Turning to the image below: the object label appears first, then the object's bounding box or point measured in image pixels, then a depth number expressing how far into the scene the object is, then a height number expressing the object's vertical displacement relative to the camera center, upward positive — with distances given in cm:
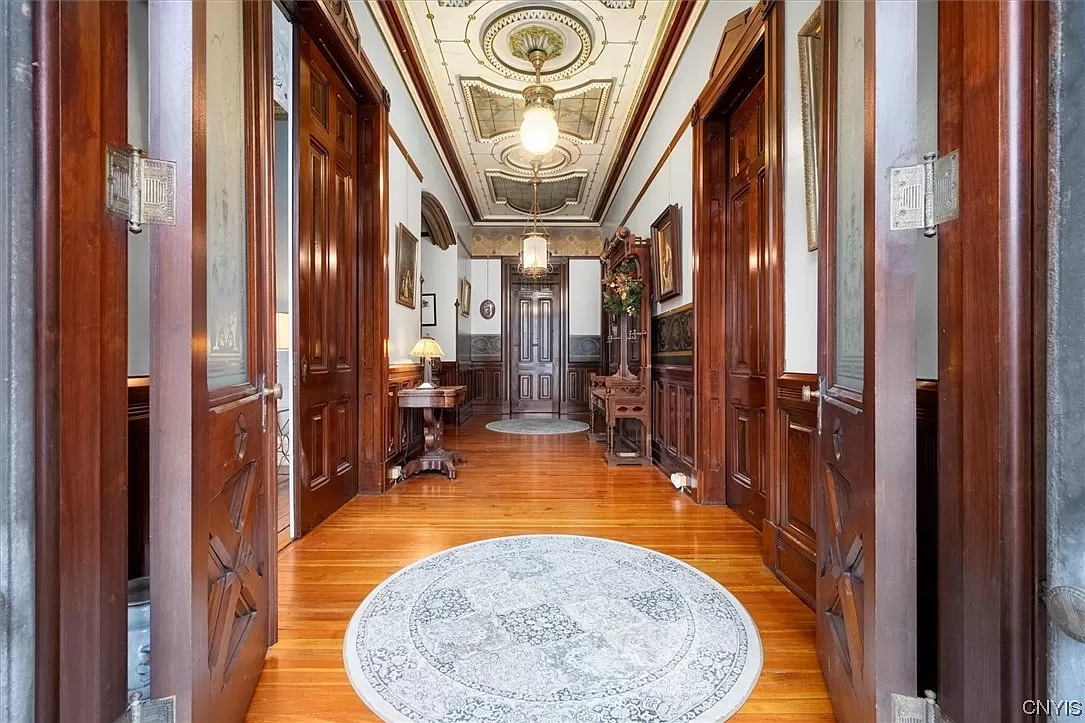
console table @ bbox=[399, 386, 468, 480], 399 -62
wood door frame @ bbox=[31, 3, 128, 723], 75 -2
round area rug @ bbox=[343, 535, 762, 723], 135 -103
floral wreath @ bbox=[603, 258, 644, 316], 483 +72
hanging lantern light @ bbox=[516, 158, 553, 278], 597 +136
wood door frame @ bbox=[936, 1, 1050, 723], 75 +0
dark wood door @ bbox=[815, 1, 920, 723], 96 -15
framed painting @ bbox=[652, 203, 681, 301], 406 +95
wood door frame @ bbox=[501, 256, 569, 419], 870 +47
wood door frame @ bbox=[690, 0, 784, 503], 309 +42
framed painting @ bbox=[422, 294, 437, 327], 702 +73
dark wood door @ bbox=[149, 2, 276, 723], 96 -1
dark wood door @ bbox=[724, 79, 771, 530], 287 +32
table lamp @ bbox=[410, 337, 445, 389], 395 +5
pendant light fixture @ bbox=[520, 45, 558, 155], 391 +205
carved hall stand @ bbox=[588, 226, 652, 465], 463 -28
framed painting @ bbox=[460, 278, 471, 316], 793 +106
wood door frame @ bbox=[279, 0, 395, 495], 355 +58
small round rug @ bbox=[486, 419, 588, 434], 669 -109
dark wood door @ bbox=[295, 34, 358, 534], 280 +44
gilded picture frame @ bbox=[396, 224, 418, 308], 415 +86
